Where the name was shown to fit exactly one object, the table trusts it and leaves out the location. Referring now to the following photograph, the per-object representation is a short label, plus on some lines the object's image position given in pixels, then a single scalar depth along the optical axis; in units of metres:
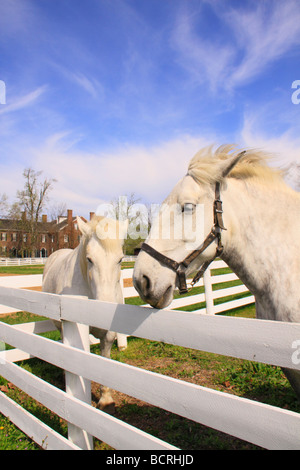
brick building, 41.69
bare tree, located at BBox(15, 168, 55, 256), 40.06
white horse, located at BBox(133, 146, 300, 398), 1.98
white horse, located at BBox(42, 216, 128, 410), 3.36
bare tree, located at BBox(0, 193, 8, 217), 39.44
